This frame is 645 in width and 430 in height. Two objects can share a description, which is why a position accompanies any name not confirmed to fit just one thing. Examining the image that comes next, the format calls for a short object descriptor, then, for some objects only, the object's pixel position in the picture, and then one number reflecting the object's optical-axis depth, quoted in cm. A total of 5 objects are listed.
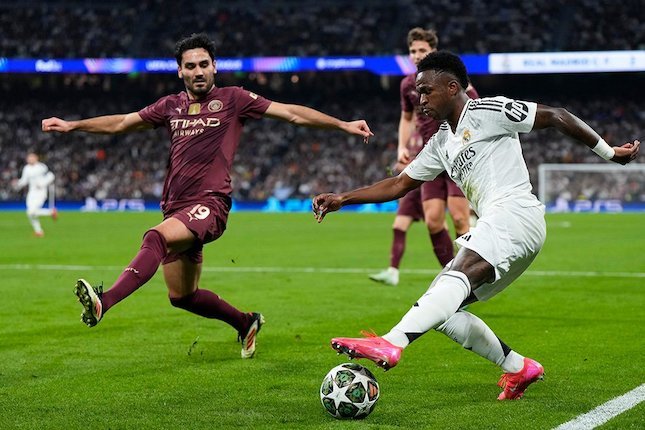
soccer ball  1018
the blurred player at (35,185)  4966
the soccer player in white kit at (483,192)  1037
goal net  7181
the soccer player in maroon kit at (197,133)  1355
